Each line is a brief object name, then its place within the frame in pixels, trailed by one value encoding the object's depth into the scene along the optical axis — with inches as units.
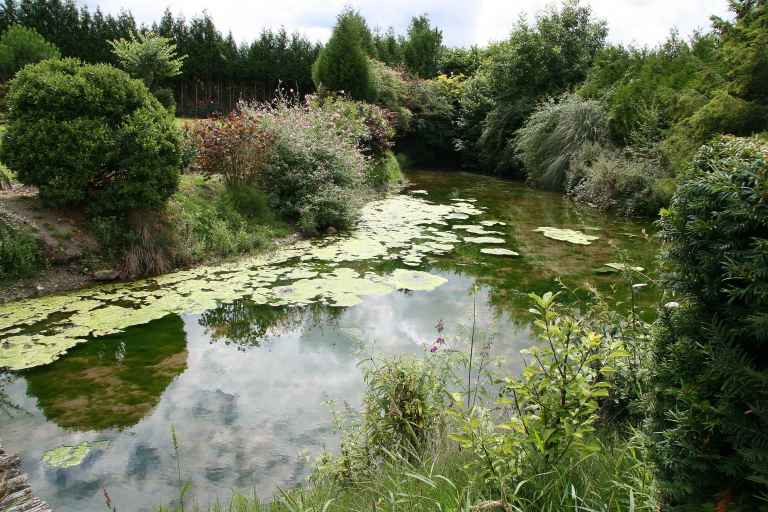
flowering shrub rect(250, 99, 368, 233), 346.6
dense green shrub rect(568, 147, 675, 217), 422.9
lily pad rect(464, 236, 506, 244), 342.3
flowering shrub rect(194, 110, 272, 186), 320.8
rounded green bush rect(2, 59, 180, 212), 228.1
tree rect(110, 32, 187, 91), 401.1
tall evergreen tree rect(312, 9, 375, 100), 597.0
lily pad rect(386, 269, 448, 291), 249.9
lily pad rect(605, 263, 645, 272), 268.8
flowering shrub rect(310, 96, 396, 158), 483.8
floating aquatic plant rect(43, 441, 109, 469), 121.4
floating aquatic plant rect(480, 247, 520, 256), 314.0
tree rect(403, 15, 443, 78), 919.0
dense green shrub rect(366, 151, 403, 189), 518.0
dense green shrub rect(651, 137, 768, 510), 52.3
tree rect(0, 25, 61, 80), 421.4
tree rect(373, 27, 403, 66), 873.5
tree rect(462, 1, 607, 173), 694.5
